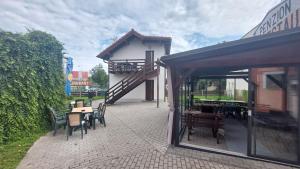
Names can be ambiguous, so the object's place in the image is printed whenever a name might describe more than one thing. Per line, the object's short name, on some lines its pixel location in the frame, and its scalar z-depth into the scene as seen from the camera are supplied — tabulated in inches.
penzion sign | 186.6
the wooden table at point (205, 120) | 198.1
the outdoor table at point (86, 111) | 254.7
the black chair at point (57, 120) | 223.1
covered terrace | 131.1
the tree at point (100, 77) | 1272.1
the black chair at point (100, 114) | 268.7
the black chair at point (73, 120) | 210.4
